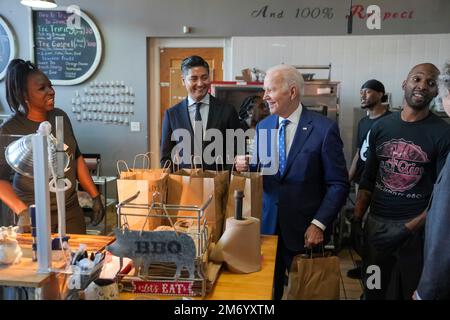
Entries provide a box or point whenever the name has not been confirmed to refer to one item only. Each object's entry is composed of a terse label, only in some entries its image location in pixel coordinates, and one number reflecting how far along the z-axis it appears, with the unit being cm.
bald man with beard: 209
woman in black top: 202
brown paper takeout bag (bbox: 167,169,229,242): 158
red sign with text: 123
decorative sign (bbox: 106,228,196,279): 121
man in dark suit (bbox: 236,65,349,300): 197
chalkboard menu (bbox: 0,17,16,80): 517
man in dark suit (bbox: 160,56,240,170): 255
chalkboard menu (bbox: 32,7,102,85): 507
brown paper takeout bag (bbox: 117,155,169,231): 153
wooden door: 503
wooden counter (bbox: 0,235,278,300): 115
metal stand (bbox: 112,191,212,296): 123
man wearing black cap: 368
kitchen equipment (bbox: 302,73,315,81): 420
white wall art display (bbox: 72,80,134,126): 513
